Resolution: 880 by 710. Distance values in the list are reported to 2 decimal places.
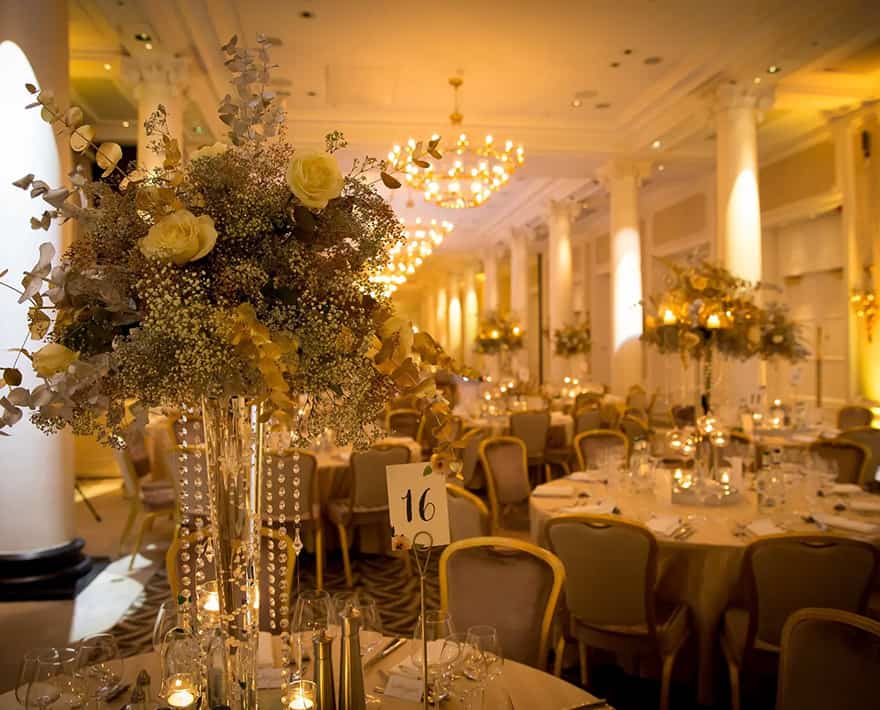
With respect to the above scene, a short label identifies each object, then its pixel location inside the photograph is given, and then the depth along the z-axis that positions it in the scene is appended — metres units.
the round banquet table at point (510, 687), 1.77
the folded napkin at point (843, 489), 4.16
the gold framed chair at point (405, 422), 8.33
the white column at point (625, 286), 11.19
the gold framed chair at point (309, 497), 4.77
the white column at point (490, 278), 20.16
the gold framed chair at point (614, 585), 3.03
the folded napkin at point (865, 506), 3.76
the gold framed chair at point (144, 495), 5.60
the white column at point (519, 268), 16.84
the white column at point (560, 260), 14.23
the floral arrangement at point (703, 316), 4.33
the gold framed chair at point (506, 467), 5.31
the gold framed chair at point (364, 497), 5.17
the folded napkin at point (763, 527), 3.30
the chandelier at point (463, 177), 7.70
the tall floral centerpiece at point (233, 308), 1.24
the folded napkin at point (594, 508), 3.68
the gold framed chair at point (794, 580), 2.75
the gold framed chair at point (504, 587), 2.59
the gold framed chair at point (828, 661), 1.80
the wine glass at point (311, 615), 1.63
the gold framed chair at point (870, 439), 5.79
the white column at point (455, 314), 26.20
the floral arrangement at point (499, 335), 13.52
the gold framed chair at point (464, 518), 3.20
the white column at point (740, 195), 7.96
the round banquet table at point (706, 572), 3.23
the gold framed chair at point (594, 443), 5.61
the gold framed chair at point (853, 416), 7.66
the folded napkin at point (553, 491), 4.19
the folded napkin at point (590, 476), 4.53
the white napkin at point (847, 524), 3.37
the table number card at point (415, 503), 1.39
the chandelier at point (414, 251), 11.90
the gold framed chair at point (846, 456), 5.08
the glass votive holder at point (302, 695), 1.53
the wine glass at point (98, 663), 1.64
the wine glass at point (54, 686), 1.56
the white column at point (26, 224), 4.22
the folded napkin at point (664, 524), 3.34
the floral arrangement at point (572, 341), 13.21
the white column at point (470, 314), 23.23
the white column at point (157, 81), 7.04
